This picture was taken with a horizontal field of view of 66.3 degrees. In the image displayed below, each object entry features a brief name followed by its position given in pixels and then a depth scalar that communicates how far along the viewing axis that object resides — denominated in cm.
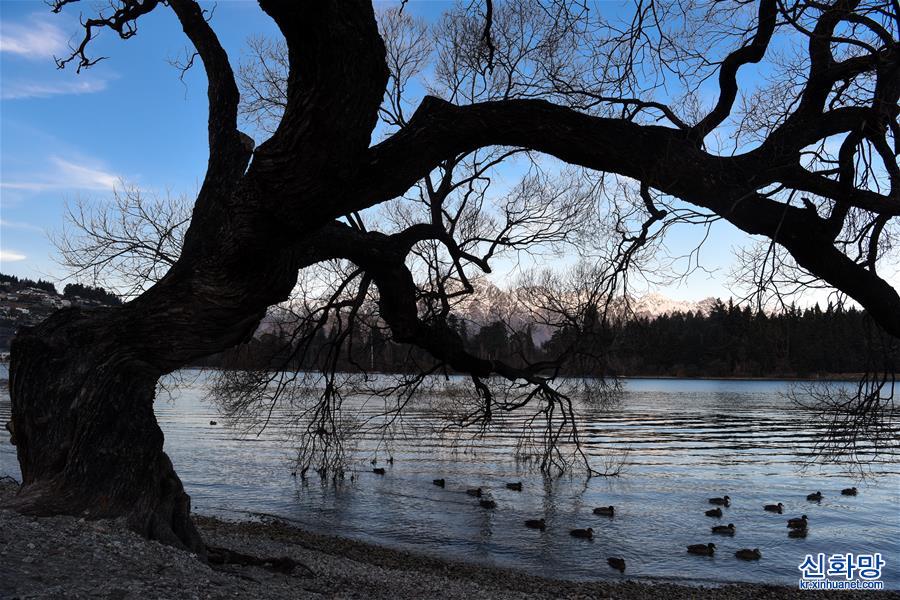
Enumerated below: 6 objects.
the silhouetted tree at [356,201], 592
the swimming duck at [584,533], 1329
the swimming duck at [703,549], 1243
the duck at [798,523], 1444
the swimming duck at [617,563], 1130
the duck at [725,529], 1405
